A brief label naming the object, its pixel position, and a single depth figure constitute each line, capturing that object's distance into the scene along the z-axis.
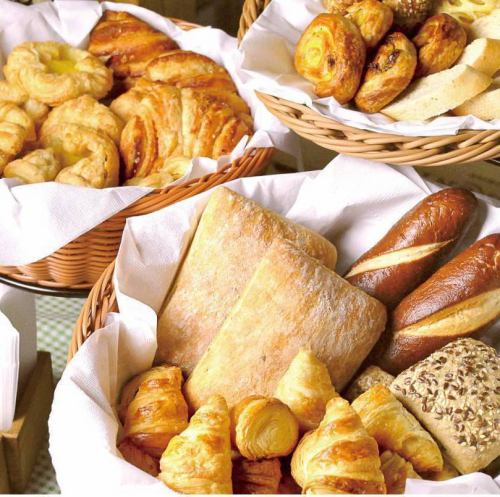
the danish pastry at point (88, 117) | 1.49
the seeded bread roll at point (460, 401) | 0.96
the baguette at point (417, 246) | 1.16
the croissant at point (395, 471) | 0.92
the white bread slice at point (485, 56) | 1.21
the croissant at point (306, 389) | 0.97
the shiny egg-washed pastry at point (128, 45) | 1.67
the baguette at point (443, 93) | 1.17
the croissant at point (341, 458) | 0.83
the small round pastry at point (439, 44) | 1.24
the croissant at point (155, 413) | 0.97
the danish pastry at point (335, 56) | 1.21
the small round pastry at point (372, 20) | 1.23
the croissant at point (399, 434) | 0.94
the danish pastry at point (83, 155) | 1.36
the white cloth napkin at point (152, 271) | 0.88
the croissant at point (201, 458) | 0.85
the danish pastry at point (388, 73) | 1.20
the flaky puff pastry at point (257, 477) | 0.92
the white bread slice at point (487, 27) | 1.28
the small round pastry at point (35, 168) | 1.34
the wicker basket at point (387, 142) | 1.12
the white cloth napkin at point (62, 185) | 1.22
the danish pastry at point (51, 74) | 1.54
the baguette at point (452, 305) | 1.10
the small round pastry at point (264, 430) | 0.90
